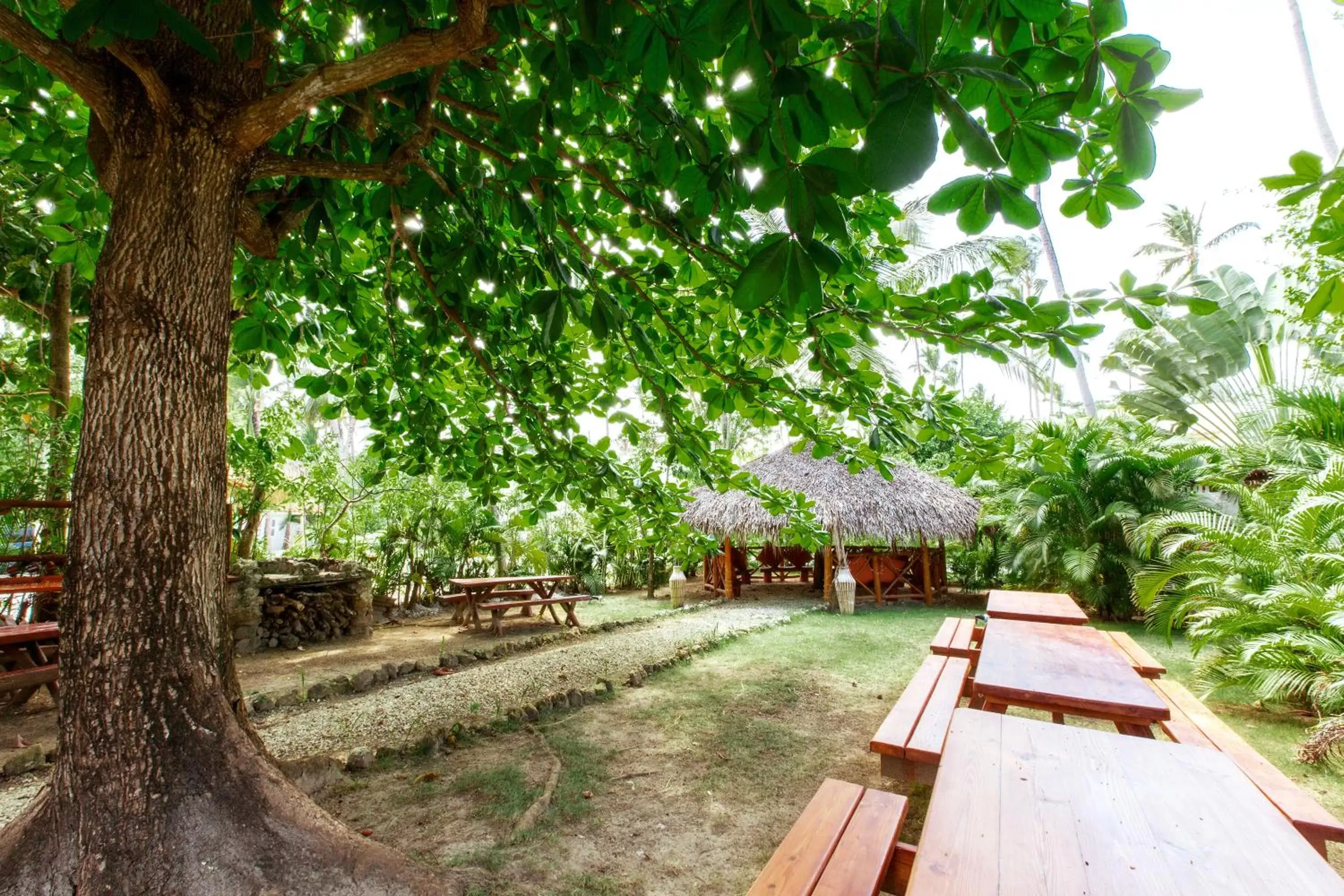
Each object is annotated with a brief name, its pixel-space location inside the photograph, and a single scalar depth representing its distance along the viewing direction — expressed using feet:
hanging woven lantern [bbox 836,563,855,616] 34.55
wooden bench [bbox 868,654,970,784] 8.51
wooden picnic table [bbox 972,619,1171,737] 7.47
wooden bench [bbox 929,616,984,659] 14.38
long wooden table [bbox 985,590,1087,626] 13.82
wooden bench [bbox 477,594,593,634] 28.19
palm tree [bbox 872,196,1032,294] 57.57
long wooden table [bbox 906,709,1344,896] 3.76
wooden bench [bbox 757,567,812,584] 49.37
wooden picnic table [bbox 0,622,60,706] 14.16
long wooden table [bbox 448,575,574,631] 28.89
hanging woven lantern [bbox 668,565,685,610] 37.63
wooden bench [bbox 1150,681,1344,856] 6.37
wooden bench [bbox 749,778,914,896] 5.51
